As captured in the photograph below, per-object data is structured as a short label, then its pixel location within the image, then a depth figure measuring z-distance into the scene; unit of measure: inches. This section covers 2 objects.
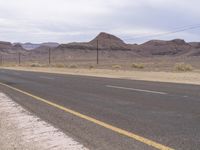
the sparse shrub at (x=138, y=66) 2026.3
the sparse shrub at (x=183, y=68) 1588.3
